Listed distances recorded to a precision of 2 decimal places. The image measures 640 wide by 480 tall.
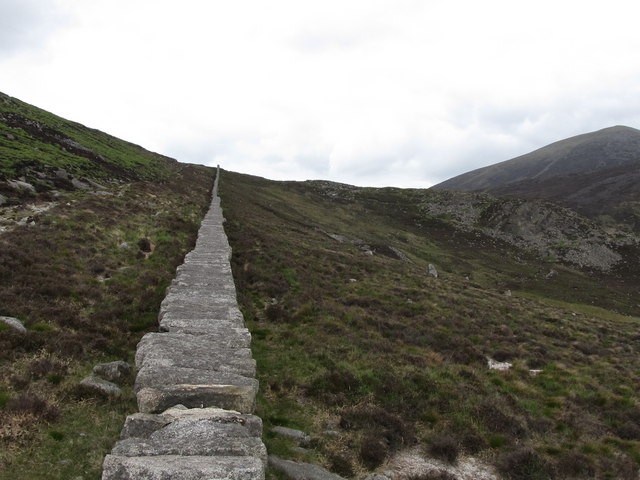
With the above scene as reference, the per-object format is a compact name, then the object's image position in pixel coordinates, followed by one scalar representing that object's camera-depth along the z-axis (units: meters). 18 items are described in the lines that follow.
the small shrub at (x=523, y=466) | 9.75
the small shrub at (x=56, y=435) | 8.12
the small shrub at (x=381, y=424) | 10.65
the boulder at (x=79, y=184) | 43.79
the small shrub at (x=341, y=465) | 9.11
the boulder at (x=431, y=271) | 52.39
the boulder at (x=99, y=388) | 9.79
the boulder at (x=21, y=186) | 35.28
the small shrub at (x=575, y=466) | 10.05
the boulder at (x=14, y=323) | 11.91
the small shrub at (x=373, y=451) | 9.60
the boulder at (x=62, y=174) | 45.26
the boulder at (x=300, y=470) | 8.57
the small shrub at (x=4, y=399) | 8.60
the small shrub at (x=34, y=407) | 8.45
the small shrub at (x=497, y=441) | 11.02
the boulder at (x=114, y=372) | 10.70
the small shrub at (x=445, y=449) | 10.18
